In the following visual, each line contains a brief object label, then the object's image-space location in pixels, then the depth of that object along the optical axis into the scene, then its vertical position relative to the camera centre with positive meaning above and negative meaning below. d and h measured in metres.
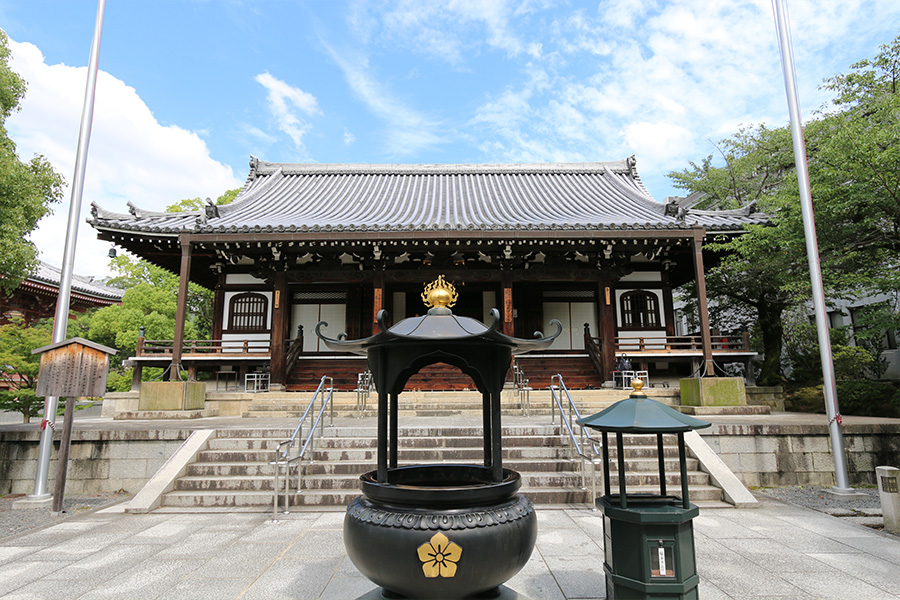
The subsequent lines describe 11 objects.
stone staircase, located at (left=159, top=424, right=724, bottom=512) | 6.55 -1.27
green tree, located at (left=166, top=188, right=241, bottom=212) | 22.66 +8.29
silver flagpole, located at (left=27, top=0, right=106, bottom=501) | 6.98 +1.87
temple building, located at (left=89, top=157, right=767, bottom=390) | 12.13 +3.22
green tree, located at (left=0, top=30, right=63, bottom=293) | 8.03 +3.23
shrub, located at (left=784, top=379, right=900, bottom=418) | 12.20 -0.56
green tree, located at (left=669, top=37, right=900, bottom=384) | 8.09 +3.08
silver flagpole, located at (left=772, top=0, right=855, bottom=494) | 6.86 +1.81
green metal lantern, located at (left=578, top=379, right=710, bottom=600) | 3.14 -1.06
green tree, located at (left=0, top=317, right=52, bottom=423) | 10.13 +0.37
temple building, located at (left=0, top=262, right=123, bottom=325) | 20.05 +3.76
